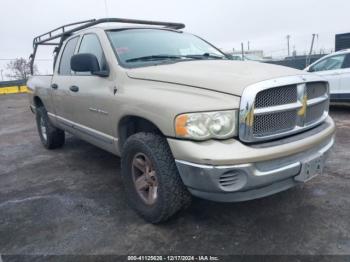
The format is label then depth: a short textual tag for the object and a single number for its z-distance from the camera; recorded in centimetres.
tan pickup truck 230
